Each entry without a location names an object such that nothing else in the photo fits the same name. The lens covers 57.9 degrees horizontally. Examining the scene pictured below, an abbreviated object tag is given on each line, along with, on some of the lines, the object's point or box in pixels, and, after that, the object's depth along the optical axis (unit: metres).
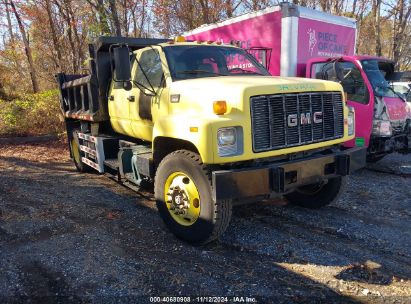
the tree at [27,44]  16.88
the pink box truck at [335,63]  7.10
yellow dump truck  3.66
